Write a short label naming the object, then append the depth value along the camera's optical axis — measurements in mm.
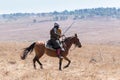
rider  17688
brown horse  18281
